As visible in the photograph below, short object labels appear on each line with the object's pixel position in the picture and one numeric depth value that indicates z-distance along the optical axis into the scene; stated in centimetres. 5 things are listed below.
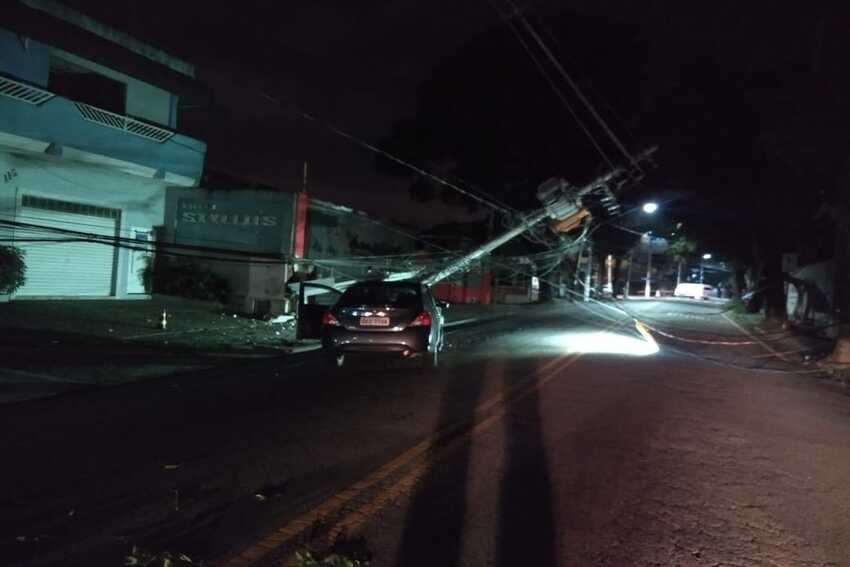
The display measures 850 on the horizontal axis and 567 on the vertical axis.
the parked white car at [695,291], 7719
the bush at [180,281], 2252
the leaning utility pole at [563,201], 2486
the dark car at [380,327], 1155
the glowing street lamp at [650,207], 3036
